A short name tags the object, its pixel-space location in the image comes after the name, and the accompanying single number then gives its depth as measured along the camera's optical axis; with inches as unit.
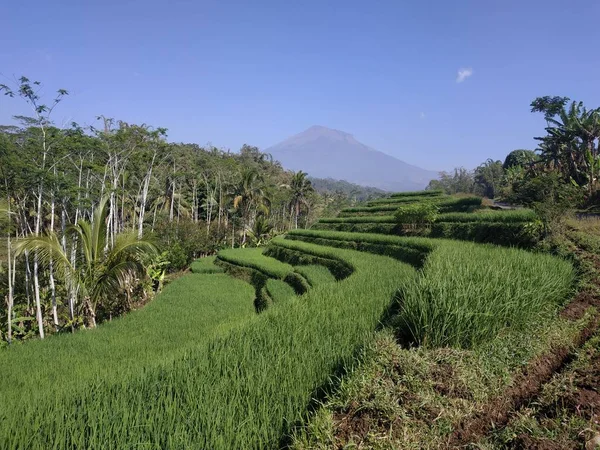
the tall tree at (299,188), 1362.0
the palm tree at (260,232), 1043.3
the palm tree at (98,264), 359.3
